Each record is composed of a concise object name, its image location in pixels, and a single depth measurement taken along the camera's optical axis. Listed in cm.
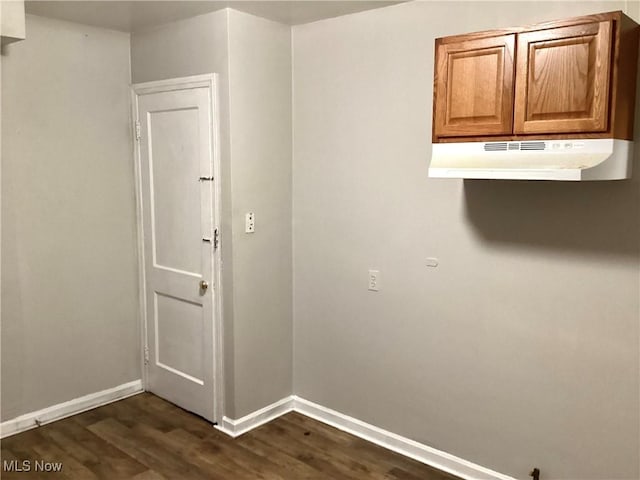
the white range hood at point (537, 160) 214
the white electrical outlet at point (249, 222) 340
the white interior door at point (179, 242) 348
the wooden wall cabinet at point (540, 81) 212
